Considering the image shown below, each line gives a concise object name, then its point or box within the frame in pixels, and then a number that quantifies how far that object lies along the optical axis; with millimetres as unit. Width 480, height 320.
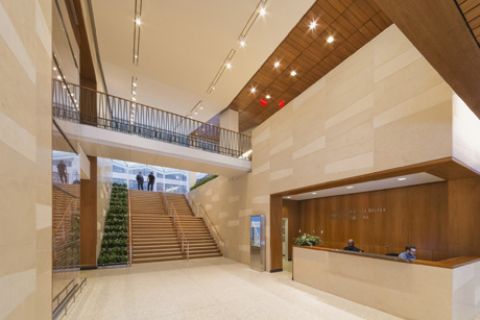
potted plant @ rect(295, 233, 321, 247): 7078
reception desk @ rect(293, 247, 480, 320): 3982
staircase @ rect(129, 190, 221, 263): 10117
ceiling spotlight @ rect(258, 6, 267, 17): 5921
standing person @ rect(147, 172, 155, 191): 17641
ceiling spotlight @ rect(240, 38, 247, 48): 7009
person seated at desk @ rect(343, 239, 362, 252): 6289
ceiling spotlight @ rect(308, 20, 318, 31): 6220
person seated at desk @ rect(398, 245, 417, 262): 4766
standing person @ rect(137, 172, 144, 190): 17453
